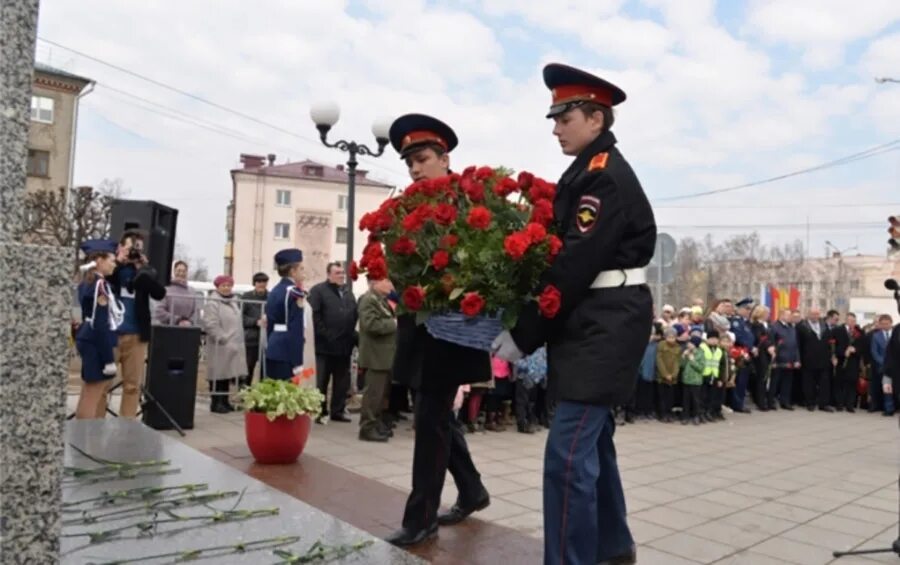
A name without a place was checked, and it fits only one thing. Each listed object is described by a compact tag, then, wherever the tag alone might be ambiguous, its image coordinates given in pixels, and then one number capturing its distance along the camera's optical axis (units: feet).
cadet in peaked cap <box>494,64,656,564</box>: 9.87
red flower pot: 19.19
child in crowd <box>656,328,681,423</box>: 37.91
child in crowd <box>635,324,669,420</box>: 38.01
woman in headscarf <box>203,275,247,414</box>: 31.04
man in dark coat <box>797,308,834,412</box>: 50.52
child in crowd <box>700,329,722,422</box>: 39.16
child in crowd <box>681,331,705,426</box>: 38.42
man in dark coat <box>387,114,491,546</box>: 12.48
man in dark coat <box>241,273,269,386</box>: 33.27
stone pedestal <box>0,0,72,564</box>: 6.09
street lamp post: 35.60
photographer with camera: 23.71
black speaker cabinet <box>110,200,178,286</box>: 25.07
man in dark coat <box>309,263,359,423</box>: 29.32
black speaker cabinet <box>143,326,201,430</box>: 25.21
